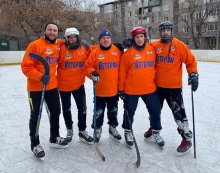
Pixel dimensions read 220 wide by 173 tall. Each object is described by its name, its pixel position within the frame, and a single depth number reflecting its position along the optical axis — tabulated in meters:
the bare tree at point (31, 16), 11.03
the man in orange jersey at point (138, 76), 1.93
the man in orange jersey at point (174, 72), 1.89
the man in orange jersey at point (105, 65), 1.98
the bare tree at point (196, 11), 16.39
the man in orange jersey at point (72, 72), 2.00
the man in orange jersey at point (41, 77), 1.74
